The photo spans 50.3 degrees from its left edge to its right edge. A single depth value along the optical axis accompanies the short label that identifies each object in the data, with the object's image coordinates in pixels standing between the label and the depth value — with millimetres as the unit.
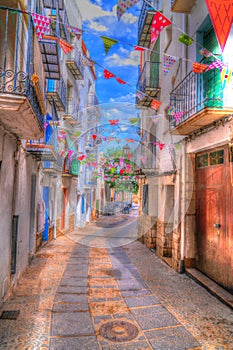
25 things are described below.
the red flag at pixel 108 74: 5383
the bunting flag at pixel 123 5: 3953
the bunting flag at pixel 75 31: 4266
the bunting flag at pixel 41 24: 4149
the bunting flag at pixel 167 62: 6388
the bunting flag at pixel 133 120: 9143
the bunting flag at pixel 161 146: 9125
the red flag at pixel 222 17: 3870
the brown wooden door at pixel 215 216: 5508
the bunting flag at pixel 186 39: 4891
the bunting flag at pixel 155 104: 9271
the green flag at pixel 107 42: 4102
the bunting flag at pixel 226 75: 5238
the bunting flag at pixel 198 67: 5234
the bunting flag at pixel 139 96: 10561
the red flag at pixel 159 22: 4348
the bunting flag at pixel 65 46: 5185
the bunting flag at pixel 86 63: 6355
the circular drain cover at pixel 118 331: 3730
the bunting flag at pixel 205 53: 5093
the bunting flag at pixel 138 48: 4591
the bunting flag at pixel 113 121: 9302
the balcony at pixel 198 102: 5246
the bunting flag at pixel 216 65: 4991
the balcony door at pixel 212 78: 5688
